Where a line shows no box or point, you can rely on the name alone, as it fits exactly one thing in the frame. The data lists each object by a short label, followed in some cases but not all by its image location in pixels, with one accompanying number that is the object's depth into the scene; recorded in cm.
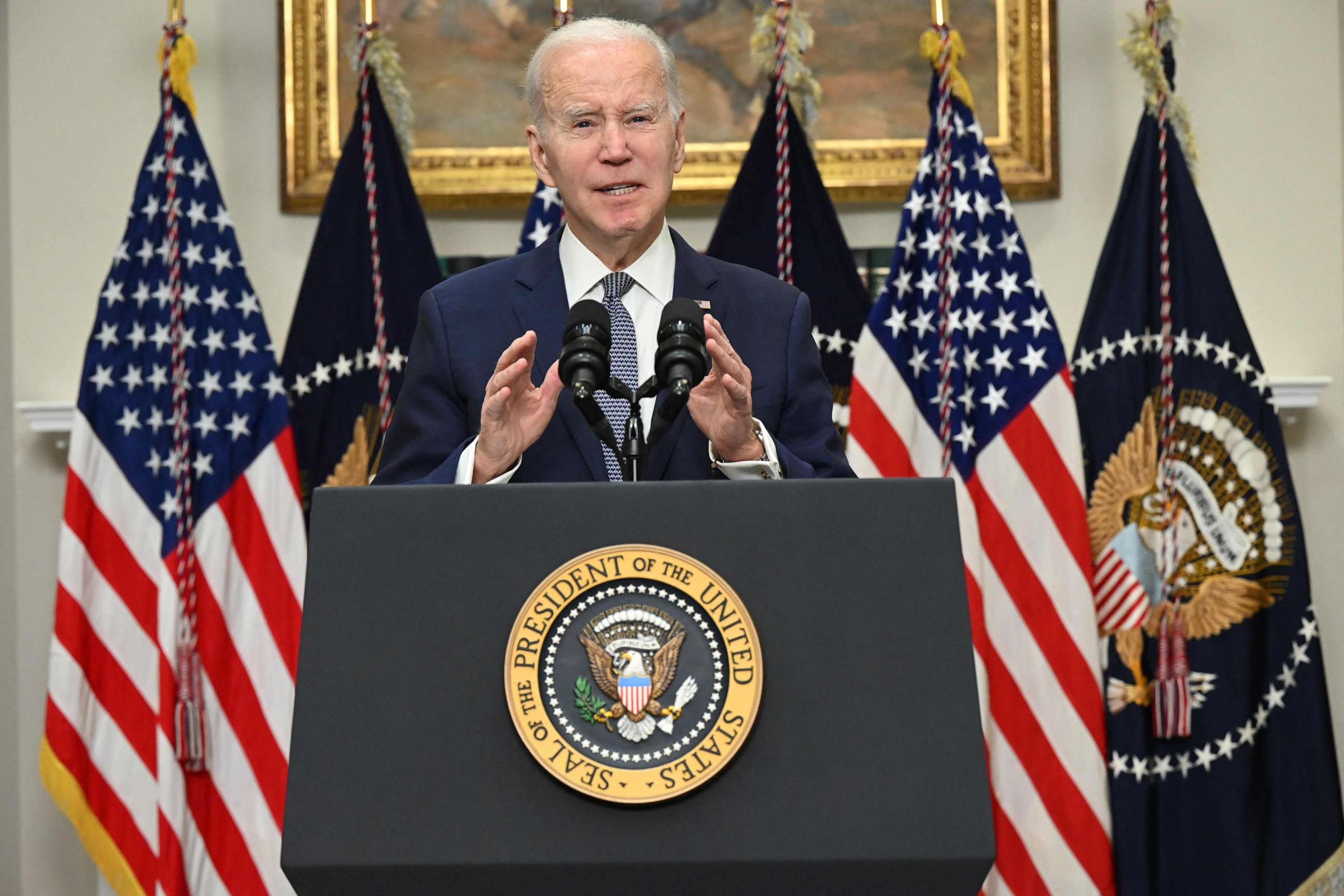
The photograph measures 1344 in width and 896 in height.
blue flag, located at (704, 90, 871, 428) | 758
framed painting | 807
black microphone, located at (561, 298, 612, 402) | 297
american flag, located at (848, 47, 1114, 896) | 709
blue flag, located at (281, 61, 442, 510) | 768
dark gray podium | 249
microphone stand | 309
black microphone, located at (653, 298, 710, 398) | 300
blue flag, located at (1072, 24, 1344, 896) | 718
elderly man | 388
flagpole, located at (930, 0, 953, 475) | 721
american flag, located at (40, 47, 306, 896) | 729
